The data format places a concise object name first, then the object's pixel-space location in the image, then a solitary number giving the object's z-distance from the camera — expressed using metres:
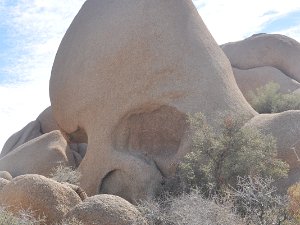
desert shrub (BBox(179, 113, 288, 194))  11.40
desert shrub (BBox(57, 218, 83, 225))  8.31
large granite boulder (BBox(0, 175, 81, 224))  9.38
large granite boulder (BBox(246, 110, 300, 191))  12.53
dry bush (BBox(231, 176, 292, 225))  9.09
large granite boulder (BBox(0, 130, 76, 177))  15.76
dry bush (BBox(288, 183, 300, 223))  8.83
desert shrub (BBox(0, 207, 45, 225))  7.45
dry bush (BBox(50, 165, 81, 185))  13.07
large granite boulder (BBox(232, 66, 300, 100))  22.77
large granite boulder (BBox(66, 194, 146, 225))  8.73
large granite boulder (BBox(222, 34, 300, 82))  24.08
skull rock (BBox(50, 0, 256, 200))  13.84
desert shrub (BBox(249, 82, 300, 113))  18.66
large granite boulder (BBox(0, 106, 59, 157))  22.84
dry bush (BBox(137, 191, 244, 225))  8.62
